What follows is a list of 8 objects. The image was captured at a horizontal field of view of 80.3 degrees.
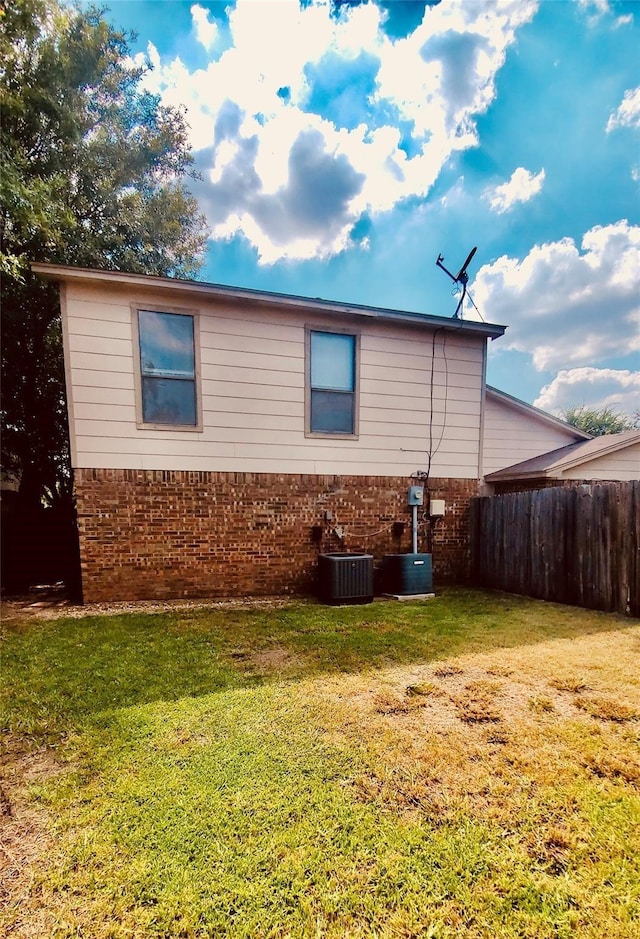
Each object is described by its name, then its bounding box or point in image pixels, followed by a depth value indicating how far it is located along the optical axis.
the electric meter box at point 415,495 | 6.50
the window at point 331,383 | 6.21
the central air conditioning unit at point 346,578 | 5.47
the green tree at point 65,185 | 7.12
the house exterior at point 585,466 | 7.80
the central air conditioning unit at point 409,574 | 5.97
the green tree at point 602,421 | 22.39
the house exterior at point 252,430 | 5.39
